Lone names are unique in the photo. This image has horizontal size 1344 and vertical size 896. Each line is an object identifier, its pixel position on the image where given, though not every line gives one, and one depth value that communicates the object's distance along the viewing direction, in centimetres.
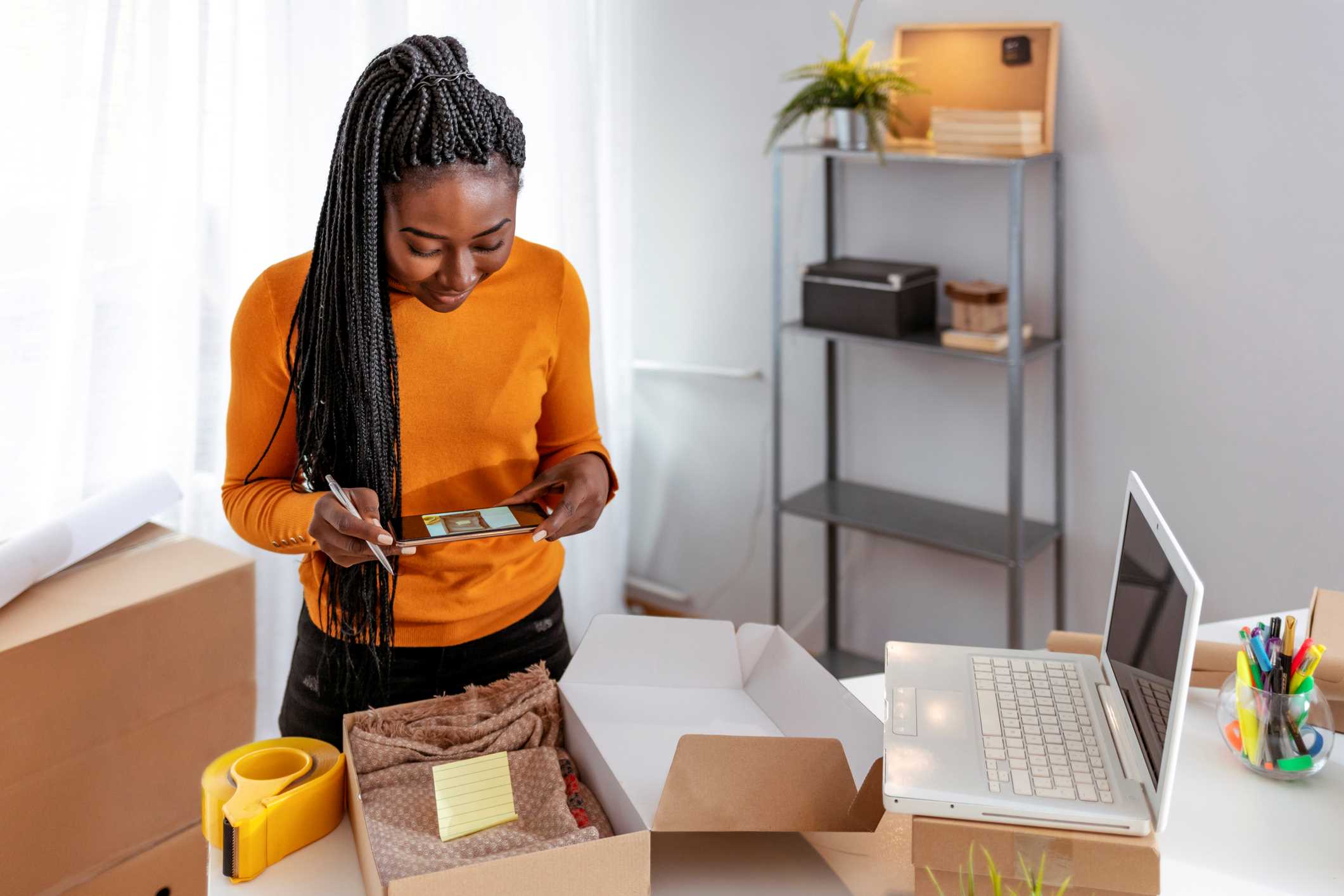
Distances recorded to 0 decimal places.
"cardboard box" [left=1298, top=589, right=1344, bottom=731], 134
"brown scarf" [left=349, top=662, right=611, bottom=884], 104
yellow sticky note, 107
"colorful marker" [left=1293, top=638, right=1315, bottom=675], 126
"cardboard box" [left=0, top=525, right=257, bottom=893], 158
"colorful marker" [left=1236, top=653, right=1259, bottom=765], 129
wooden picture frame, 247
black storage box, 260
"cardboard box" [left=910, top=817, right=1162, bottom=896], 98
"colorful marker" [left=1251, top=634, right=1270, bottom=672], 127
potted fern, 258
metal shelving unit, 247
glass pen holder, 126
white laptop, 100
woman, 119
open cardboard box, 96
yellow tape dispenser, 109
